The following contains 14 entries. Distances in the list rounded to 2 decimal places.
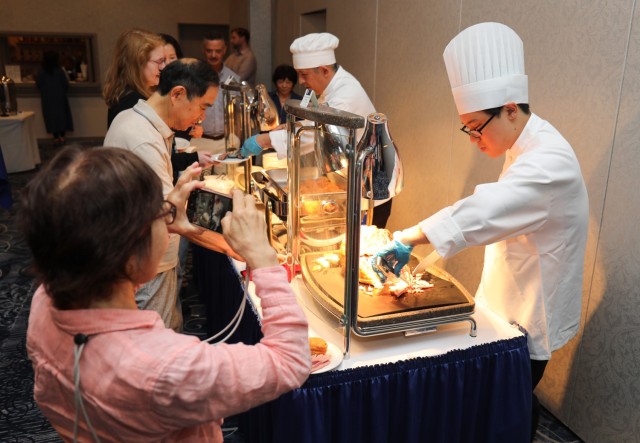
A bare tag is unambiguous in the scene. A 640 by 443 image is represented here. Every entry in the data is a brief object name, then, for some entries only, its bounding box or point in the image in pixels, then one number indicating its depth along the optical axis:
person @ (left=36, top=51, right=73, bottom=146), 7.35
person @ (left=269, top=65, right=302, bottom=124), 4.05
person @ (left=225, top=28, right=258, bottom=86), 5.03
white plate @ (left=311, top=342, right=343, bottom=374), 1.18
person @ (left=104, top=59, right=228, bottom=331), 1.62
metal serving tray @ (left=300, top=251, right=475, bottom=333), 1.27
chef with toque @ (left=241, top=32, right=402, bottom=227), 2.56
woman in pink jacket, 0.68
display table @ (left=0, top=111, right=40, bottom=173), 5.58
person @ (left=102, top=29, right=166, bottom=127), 2.08
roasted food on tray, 1.38
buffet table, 1.20
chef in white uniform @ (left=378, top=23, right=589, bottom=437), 1.28
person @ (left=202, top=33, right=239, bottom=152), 3.47
